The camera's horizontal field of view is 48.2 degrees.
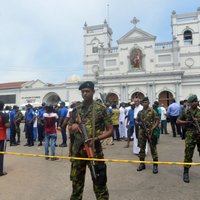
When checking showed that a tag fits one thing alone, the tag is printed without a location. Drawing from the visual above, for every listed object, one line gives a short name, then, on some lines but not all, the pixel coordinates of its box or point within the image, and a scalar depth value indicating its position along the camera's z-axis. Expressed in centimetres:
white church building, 3189
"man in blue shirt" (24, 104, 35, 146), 964
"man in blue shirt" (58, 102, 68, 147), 905
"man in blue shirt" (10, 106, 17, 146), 988
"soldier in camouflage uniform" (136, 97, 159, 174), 517
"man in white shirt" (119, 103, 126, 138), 1065
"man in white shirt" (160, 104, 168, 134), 1214
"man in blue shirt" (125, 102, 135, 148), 826
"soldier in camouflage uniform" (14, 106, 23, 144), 990
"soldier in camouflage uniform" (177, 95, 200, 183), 438
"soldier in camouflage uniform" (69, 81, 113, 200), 295
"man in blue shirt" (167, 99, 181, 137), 1106
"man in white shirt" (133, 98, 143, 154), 689
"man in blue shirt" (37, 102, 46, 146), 999
